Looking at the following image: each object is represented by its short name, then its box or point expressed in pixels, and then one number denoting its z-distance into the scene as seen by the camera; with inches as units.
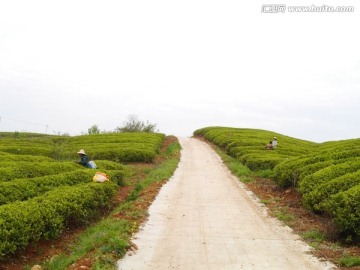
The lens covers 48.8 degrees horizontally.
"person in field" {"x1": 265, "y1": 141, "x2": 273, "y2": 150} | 1125.7
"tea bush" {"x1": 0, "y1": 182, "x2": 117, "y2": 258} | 309.9
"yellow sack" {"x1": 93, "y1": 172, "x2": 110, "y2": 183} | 553.9
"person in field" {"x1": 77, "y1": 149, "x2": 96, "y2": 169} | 700.7
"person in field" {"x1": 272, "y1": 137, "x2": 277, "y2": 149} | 1141.2
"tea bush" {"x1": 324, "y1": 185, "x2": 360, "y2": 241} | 342.6
